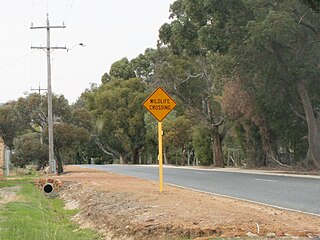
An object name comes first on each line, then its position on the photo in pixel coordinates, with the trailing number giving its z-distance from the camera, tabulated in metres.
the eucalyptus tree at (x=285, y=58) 29.50
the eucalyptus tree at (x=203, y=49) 32.53
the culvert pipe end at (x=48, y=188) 24.83
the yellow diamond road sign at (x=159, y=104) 17.73
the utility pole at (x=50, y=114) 36.75
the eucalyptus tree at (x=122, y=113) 71.88
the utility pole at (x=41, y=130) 44.74
